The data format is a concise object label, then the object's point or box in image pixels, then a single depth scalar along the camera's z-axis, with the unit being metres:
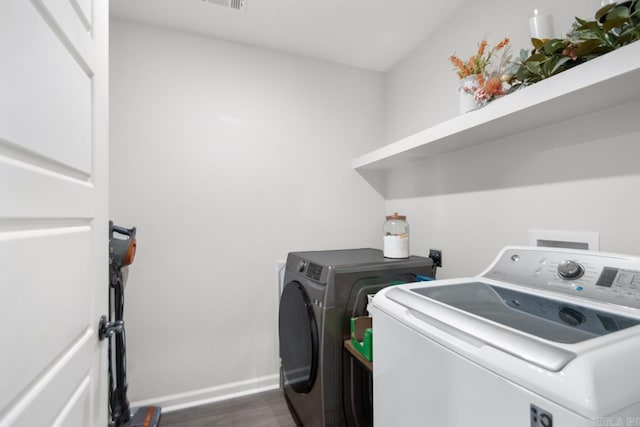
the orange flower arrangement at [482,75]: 1.26
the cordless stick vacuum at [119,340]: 1.45
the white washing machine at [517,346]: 0.49
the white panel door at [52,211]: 0.53
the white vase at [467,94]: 1.35
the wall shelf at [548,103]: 0.83
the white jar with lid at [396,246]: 1.71
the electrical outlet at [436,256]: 1.90
